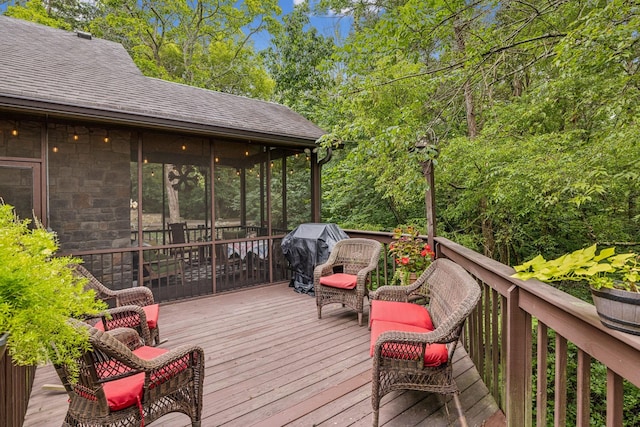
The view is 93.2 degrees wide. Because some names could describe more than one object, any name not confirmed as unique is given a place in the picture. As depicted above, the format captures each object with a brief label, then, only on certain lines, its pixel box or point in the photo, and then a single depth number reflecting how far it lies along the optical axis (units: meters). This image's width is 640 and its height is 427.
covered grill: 4.84
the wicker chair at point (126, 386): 1.54
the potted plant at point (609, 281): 0.89
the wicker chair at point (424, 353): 1.92
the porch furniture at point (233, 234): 7.00
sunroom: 3.91
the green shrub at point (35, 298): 0.81
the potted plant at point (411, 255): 3.63
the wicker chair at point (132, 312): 2.61
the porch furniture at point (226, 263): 5.12
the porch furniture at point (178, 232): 6.27
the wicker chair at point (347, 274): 3.71
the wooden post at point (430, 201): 3.65
